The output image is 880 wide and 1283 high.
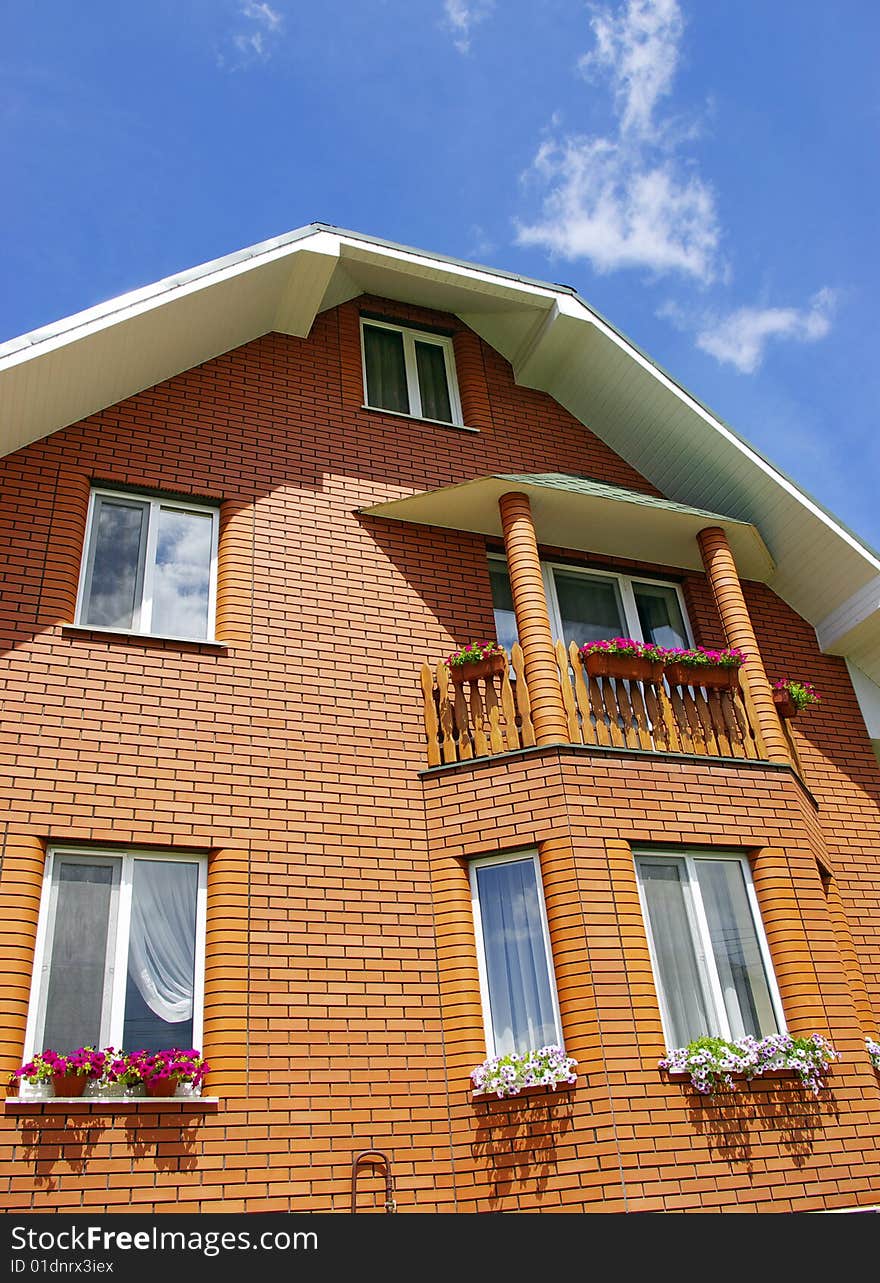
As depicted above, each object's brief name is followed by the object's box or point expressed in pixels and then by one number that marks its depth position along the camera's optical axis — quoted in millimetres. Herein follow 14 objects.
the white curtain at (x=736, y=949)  9539
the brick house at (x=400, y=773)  8477
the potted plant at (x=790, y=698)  11891
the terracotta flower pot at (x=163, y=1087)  8172
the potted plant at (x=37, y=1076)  7867
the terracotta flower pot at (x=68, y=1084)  7941
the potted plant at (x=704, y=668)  11141
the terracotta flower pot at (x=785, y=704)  11867
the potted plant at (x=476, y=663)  10836
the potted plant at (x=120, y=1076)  8070
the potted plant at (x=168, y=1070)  8117
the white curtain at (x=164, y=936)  8656
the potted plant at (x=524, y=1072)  8656
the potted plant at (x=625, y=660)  10859
